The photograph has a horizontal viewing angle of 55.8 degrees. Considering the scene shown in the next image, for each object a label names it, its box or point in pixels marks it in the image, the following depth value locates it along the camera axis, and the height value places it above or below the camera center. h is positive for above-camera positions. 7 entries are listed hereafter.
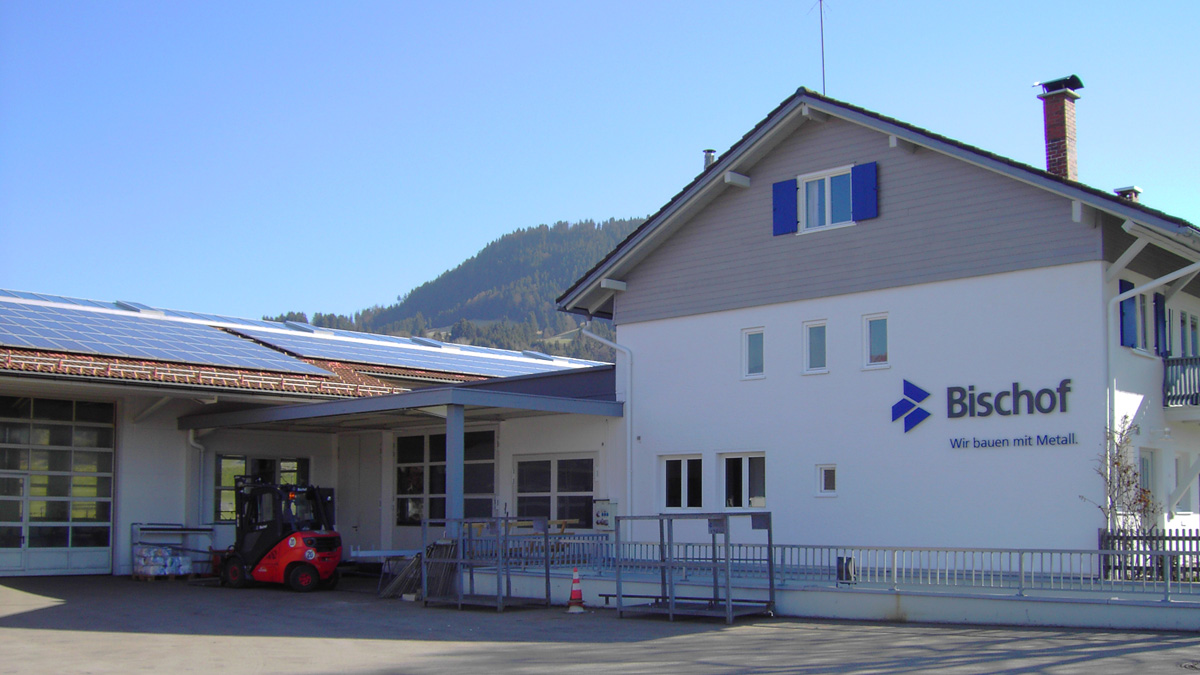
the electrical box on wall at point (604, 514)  21.61 -1.31
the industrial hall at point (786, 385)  16.78 +1.07
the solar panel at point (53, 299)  26.84 +3.55
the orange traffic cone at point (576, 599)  16.45 -2.23
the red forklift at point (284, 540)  20.38 -1.72
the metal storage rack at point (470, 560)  17.28 -1.77
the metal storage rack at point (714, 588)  14.65 -1.92
